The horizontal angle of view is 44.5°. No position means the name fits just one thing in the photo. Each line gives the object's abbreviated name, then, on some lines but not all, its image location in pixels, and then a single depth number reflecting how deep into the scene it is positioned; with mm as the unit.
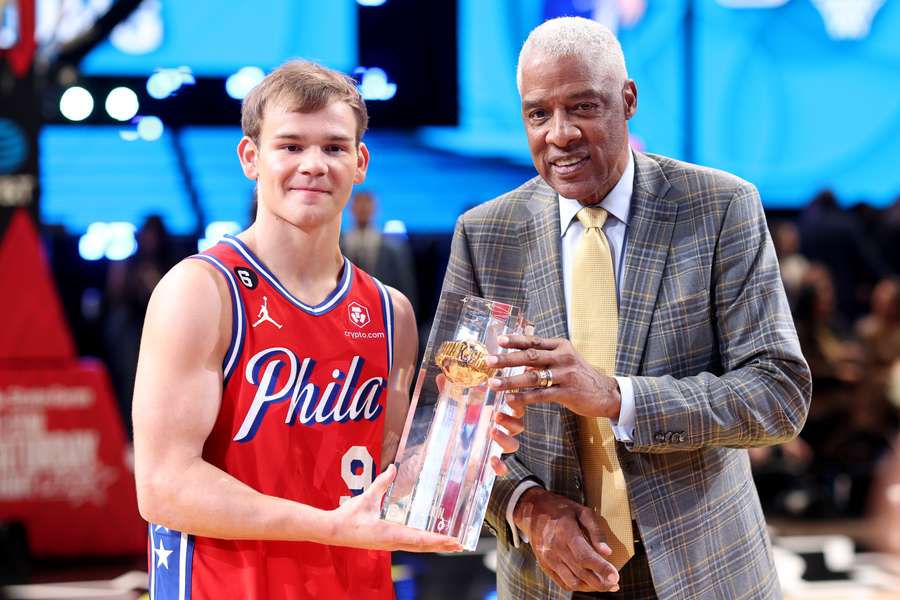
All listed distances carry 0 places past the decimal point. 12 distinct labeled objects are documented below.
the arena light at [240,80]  7004
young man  1822
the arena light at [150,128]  6871
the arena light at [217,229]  6794
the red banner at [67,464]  6098
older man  2029
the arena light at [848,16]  8633
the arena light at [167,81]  6695
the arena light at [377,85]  7031
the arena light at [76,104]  6680
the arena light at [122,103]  6789
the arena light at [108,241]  6906
